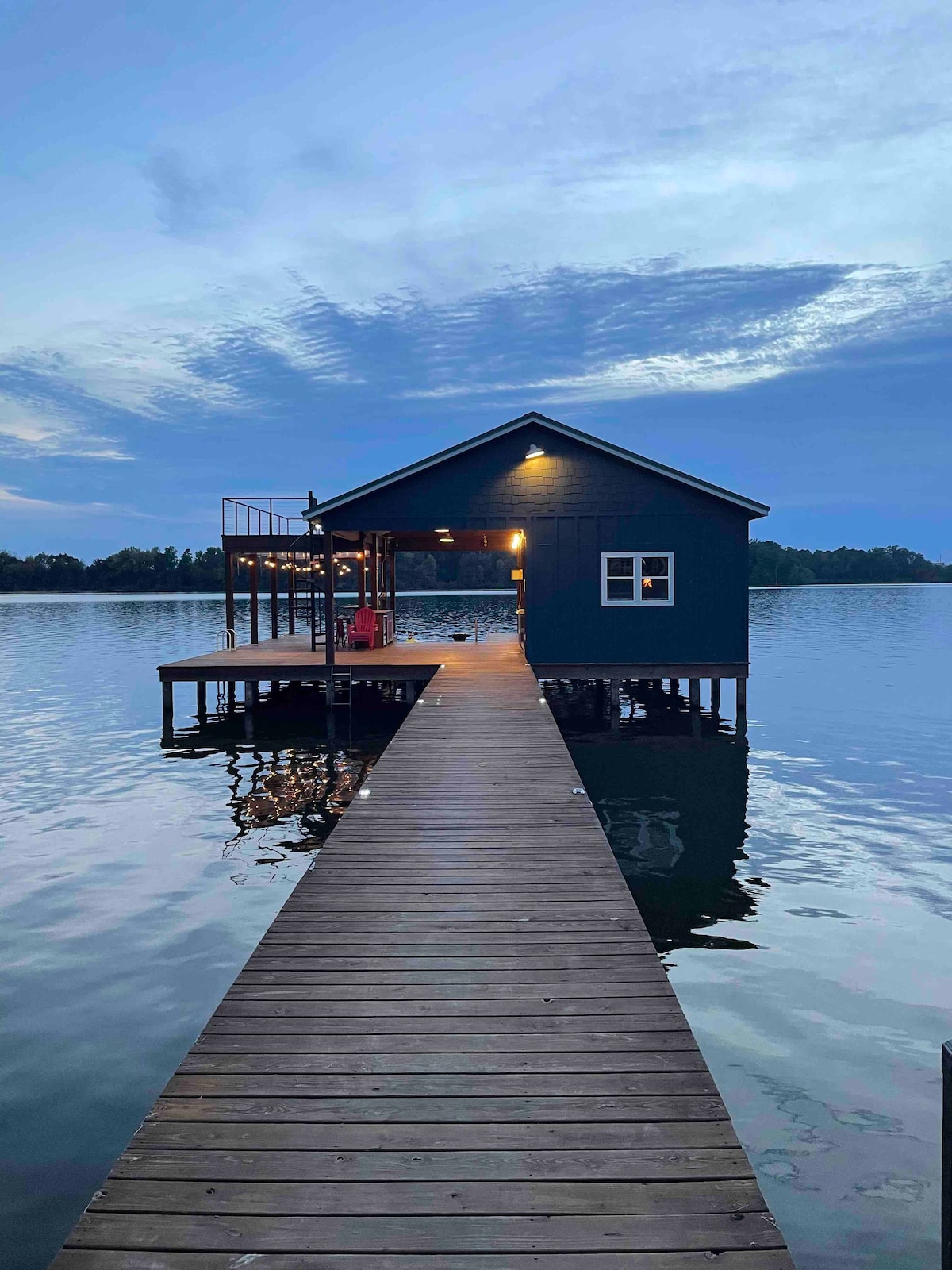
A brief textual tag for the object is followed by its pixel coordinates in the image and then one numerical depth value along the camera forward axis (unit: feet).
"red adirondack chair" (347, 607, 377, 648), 77.82
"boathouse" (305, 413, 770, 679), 63.41
